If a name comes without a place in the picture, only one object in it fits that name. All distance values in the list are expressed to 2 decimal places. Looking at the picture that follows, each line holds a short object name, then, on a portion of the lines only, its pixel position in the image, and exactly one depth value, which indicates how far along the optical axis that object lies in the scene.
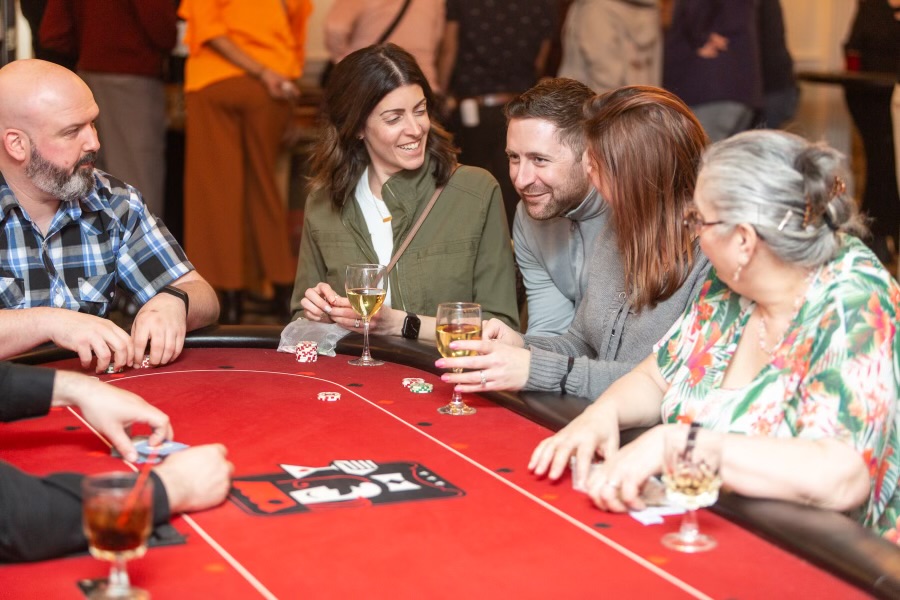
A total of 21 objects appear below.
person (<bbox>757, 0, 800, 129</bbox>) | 6.19
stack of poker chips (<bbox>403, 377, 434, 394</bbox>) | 2.53
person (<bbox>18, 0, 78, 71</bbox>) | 5.69
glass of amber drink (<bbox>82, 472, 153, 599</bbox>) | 1.44
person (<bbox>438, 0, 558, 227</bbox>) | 5.66
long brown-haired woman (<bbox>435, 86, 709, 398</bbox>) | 2.52
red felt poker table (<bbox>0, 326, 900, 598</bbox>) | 1.53
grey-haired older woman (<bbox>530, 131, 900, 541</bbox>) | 1.77
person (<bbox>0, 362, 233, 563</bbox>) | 1.57
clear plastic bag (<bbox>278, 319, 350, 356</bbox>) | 2.91
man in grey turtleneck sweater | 3.12
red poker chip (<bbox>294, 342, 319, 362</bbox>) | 2.83
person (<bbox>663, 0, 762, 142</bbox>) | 5.61
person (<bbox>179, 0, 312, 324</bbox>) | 5.70
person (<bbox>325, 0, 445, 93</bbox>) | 5.40
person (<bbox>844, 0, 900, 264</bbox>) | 6.69
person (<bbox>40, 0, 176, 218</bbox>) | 5.57
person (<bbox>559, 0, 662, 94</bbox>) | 5.63
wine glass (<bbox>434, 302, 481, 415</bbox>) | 2.34
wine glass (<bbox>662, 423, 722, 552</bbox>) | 1.64
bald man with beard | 2.94
